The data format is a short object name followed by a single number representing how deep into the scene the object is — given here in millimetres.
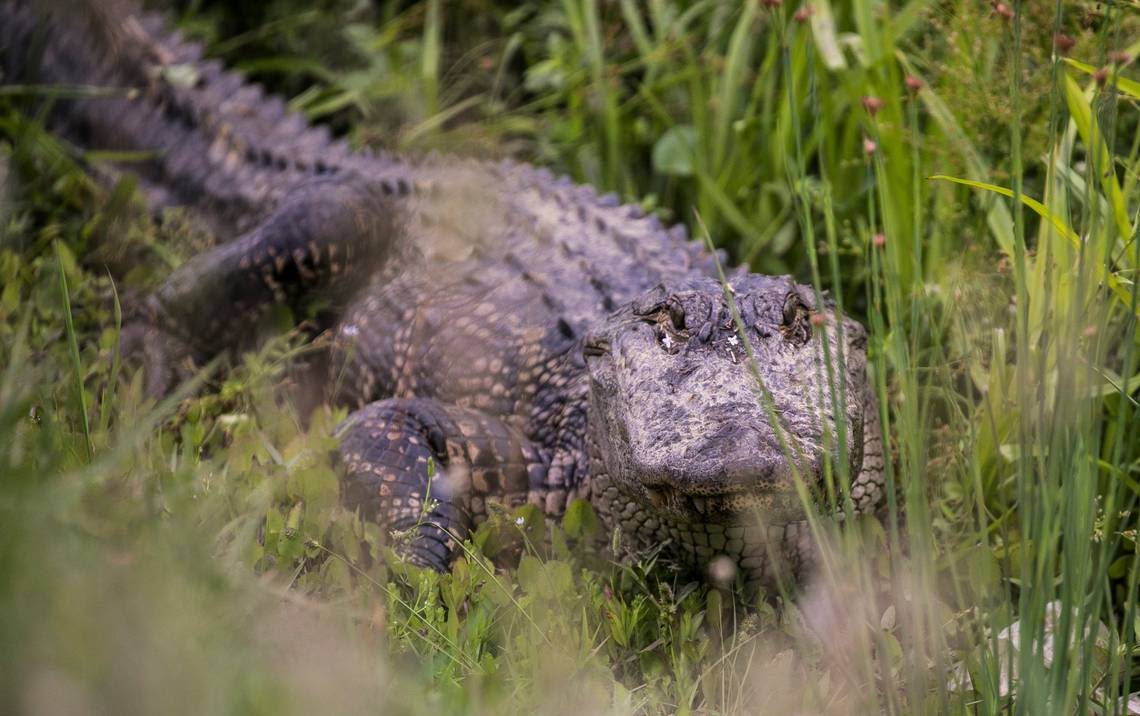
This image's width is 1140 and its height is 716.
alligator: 4902
